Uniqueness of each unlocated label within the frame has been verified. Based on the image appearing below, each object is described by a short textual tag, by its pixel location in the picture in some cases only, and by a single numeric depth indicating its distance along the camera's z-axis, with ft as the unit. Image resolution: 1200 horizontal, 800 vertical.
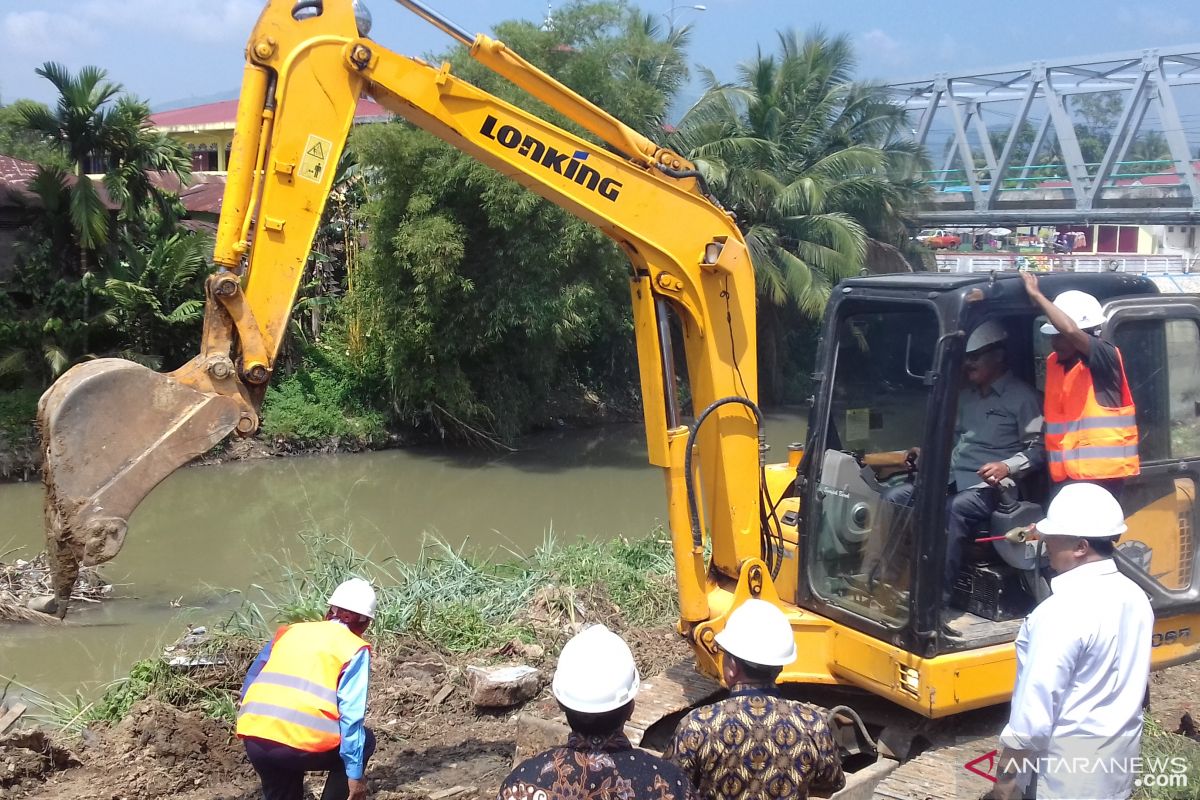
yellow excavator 13.38
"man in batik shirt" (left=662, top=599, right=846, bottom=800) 9.49
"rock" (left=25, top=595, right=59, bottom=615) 30.27
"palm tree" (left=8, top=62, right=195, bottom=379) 51.21
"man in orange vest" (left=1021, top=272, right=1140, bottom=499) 14.07
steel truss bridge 93.15
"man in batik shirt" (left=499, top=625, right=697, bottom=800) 8.07
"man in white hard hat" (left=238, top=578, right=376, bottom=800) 12.34
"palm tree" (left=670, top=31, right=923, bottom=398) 66.54
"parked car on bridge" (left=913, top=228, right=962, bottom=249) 123.57
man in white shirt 9.69
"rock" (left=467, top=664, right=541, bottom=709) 19.30
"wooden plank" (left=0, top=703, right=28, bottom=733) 17.95
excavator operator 14.65
